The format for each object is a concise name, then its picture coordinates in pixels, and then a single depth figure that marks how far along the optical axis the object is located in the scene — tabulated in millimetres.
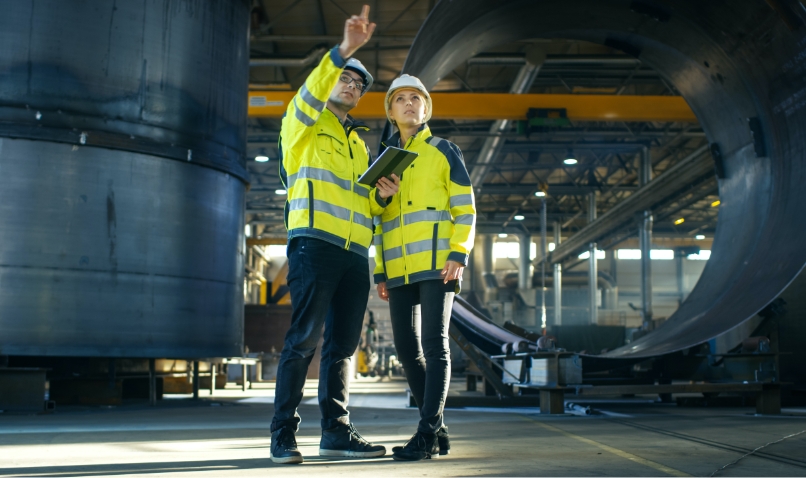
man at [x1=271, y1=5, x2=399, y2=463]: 2609
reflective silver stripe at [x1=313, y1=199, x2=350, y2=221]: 2705
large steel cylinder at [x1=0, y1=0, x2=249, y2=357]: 5383
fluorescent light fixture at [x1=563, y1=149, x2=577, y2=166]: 18641
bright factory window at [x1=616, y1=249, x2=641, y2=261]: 33750
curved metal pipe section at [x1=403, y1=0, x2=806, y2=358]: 5230
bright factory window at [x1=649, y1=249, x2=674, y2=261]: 33531
